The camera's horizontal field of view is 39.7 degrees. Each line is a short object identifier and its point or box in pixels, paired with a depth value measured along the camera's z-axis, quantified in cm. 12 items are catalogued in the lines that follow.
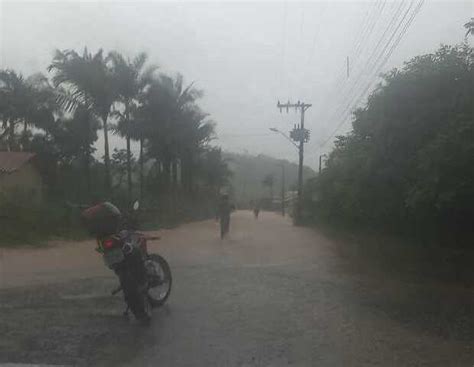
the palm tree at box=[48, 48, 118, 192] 3180
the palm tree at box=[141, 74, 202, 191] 3709
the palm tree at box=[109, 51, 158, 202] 3366
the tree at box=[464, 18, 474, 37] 1146
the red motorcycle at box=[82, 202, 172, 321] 708
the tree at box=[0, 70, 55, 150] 3641
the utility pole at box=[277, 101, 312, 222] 3888
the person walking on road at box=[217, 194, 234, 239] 1984
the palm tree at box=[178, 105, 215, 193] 3925
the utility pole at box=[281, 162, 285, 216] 6638
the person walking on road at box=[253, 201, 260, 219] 5078
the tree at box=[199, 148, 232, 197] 5308
